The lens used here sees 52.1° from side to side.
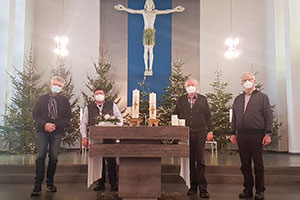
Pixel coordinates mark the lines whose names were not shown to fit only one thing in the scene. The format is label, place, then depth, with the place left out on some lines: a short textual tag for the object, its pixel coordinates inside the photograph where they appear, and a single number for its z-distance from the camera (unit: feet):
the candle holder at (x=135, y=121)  10.66
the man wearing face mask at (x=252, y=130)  11.88
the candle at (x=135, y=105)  10.84
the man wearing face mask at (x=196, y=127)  12.35
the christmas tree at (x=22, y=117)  23.17
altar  9.66
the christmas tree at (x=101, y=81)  26.12
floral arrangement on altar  10.75
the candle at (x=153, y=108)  10.94
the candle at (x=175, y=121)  10.70
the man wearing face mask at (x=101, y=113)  12.99
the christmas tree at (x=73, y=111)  24.99
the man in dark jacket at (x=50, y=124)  12.41
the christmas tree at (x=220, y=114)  25.38
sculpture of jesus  28.91
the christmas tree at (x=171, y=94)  26.27
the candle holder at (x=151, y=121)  10.80
